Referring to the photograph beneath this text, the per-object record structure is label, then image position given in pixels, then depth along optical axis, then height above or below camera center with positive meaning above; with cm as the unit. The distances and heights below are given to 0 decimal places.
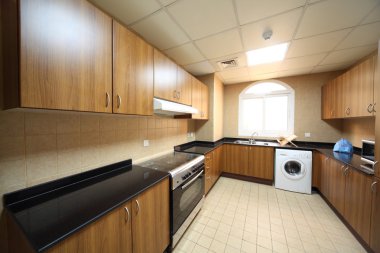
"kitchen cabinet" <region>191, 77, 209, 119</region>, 252 +50
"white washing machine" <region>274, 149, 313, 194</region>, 264 -90
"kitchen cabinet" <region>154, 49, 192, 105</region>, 160 +57
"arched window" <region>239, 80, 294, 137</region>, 334 +39
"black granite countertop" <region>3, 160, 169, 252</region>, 67 -53
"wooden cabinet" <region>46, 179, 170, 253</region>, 73 -71
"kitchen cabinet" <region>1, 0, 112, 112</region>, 70 +39
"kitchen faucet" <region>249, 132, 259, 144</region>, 345 -38
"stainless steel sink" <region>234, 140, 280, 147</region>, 306 -45
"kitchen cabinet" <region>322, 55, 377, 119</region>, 172 +49
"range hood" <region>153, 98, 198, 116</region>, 153 +21
